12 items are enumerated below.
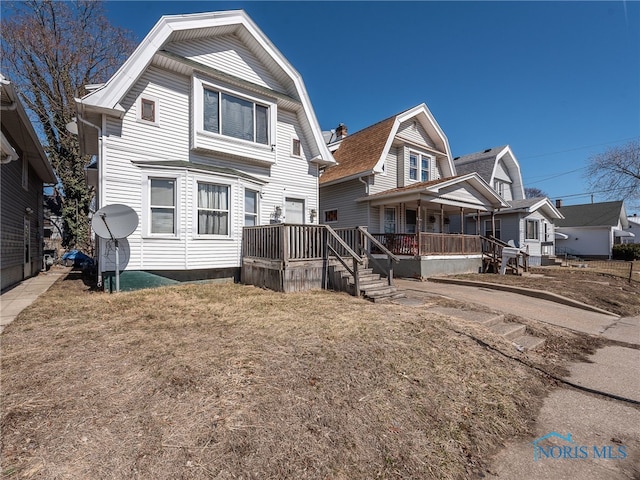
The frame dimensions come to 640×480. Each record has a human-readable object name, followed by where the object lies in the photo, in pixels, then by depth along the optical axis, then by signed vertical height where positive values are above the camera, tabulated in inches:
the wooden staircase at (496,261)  581.2 -41.5
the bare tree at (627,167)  1069.1 +257.4
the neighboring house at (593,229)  1179.9 +43.3
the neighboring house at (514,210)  812.6 +80.4
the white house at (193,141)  329.1 +115.6
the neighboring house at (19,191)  308.0 +57.8
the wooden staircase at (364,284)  307.3 -48.2
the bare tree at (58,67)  701.3 +393.7
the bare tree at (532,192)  2247.8 +344.2
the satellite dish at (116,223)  299.2 +12.6
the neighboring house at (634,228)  1501.0 +59.6
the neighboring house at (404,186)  537.3 +97.9
